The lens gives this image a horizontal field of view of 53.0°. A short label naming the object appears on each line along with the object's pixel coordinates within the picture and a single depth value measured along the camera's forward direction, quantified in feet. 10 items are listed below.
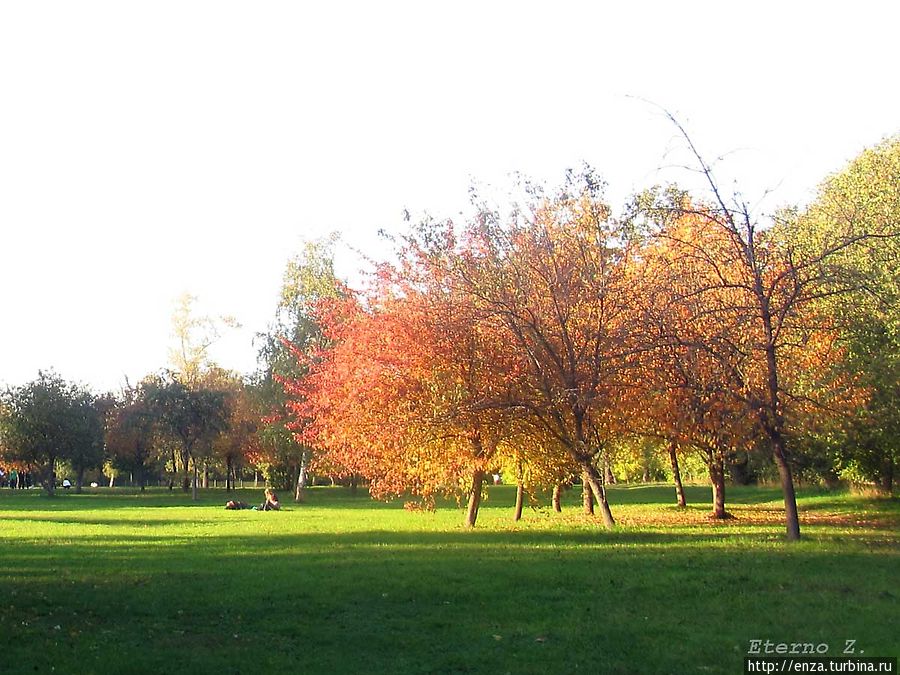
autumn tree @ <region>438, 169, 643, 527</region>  86.63
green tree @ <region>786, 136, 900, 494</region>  91.86
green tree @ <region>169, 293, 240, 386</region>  264.52
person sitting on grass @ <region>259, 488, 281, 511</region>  148.56
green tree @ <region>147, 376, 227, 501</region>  228.43
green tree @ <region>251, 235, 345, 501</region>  195.52
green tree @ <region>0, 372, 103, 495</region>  242.37
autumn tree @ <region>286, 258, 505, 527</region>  92.38
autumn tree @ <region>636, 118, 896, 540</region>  67.62
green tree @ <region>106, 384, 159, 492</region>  234.79
